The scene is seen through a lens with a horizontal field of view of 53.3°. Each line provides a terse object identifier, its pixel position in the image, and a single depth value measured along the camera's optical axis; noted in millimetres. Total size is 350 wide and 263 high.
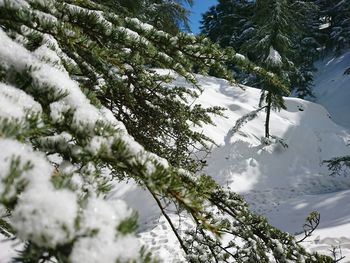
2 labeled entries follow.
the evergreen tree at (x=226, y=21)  29375
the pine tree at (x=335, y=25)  28906
